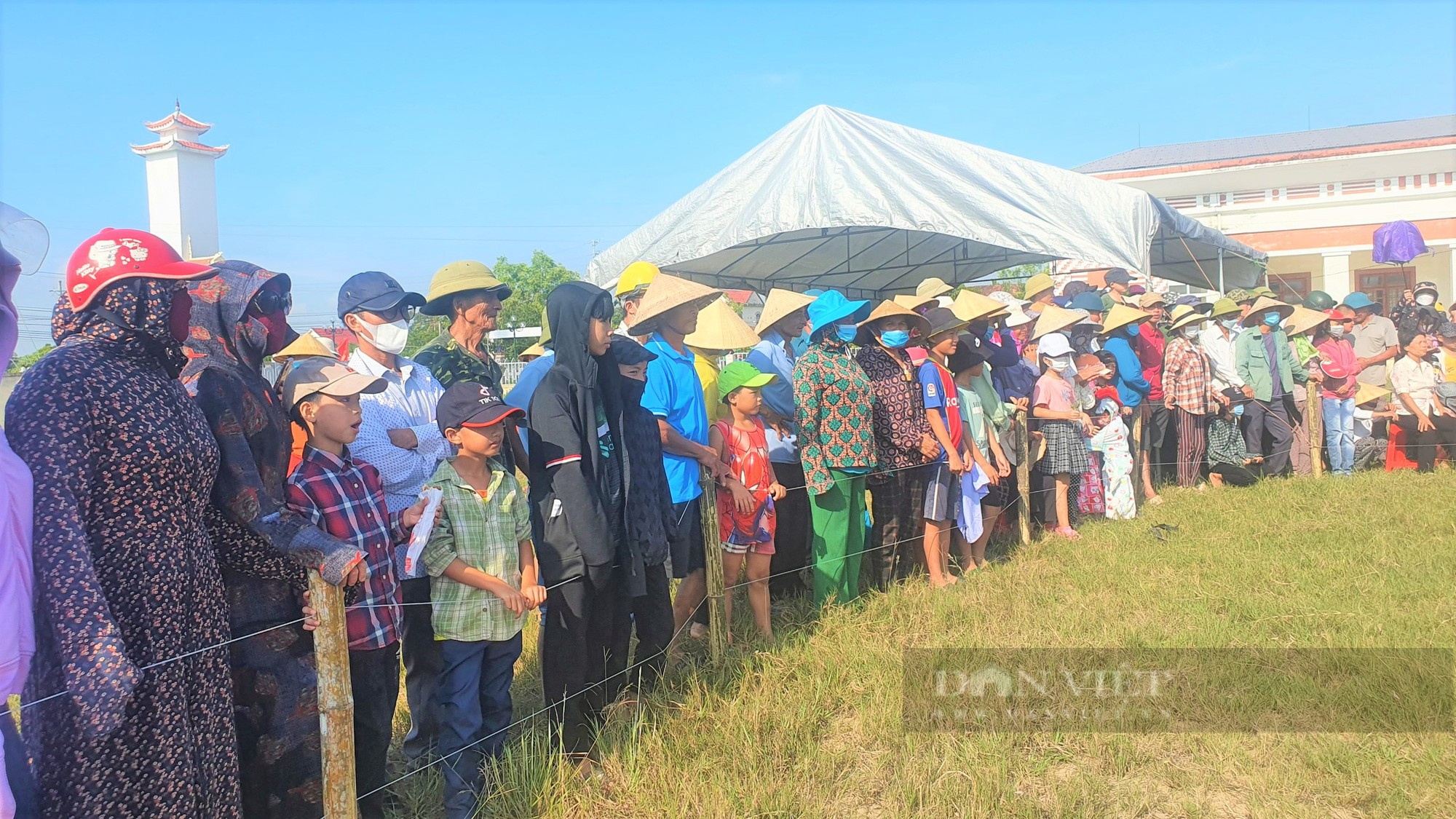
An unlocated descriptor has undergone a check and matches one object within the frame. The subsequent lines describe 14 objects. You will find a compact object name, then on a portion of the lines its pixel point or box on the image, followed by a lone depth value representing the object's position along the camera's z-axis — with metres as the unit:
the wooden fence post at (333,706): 2.43
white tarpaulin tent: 7.97
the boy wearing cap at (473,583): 3.08
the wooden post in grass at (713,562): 4.18
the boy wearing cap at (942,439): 5.51
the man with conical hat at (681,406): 4.14
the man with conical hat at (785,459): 5.21
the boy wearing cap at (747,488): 4.57
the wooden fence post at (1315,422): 8.95
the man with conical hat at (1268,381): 8.80
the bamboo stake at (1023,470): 6.52
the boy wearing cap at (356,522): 2.88
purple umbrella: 15.58
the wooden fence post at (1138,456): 7.89
